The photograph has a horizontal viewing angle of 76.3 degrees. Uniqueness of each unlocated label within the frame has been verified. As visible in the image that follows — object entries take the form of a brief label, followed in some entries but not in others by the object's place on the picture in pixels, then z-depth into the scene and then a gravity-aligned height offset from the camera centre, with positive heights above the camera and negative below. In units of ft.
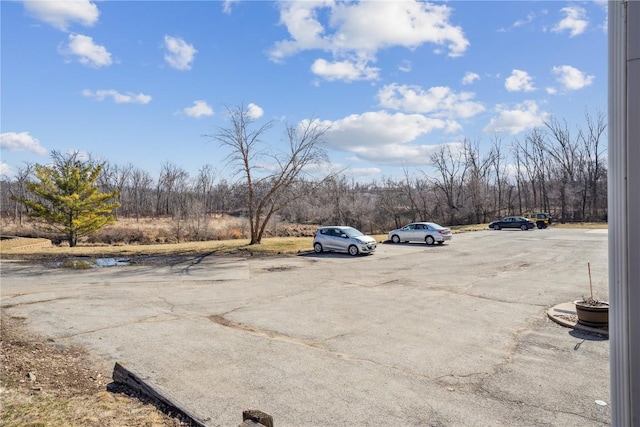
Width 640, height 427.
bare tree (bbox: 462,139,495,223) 193.98 +11.43
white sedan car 88.74 -4.70
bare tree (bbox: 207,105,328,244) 85.66 +6.12
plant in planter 26.23 -6.78
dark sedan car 131.75 -4.18
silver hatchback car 73.82 -5.03
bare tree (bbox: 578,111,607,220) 178.27 +14.86
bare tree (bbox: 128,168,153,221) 275.80 +16.18
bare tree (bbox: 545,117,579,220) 188.65 +20.71
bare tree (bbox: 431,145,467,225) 202.69 +12.60
